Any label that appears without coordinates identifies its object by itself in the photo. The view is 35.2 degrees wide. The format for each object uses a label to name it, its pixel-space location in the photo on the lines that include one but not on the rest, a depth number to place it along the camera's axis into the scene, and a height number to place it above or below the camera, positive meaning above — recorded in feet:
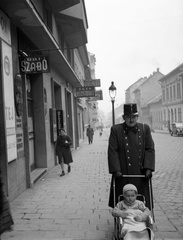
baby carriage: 11.17 -4.27
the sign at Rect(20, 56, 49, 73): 23.47 +4.34
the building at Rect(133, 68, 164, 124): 249.34 +19.64
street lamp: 52.70 +4.20
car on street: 113.27 -7.41
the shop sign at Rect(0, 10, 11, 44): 19.13 +6.16
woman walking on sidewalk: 30.50 -3.34
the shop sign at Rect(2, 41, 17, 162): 19.11 +1.08
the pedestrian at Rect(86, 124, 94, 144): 80.43 -5.34
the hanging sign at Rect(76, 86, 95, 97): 55.88 +4.67
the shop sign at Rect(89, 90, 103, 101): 78.09 +4.98
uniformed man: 13.34 -1.88
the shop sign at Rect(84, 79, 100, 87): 68.91 +8.14
